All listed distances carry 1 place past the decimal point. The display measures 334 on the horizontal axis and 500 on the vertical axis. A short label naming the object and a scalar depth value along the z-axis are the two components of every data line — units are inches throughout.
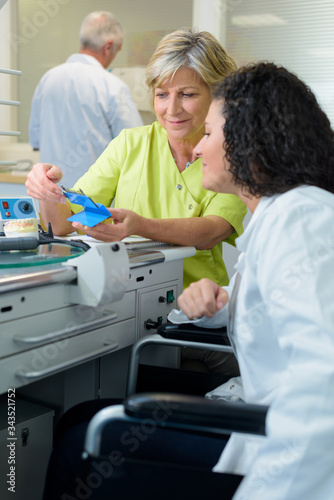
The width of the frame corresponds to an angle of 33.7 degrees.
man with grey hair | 123.8
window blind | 120.1
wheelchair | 29.2
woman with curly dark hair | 28.0
